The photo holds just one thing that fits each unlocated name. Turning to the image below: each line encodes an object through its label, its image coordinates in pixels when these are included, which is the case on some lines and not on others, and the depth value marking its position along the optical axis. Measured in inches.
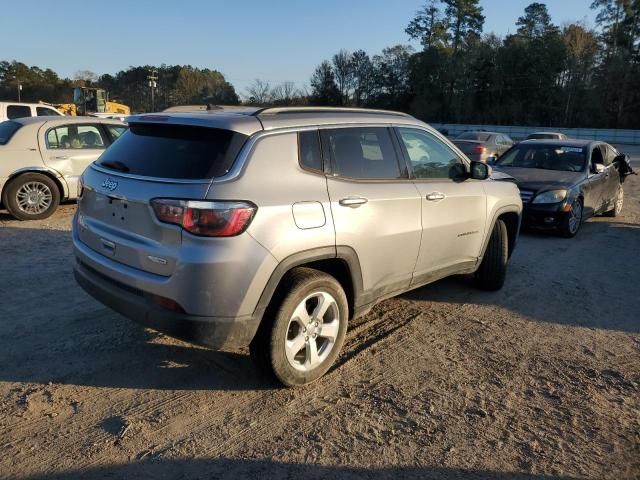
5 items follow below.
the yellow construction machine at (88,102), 1192.8
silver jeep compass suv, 118.6
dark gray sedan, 330.6
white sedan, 322.3
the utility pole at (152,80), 1763.8
